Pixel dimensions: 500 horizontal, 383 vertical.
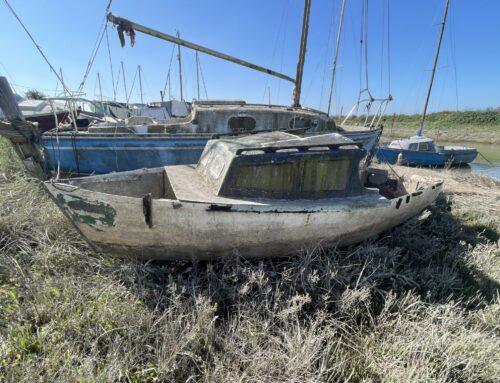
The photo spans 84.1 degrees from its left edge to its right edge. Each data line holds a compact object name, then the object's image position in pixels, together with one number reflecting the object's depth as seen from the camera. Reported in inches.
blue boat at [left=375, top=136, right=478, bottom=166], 655.1
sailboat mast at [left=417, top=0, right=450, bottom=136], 743.7
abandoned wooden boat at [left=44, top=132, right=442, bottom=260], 130.2
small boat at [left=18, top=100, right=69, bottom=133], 494.6
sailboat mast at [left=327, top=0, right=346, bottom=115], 477.7
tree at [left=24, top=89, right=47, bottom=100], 1264.0
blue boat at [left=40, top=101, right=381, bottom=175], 273.4
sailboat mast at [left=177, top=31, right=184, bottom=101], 863.7
